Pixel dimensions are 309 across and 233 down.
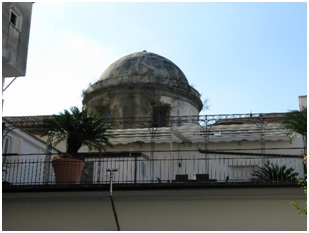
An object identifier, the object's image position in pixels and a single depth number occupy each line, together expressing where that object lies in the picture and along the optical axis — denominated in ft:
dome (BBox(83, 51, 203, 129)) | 89.40
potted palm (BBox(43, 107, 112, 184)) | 51.01
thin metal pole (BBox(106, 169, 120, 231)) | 48.14
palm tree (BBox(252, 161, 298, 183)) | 54.80
